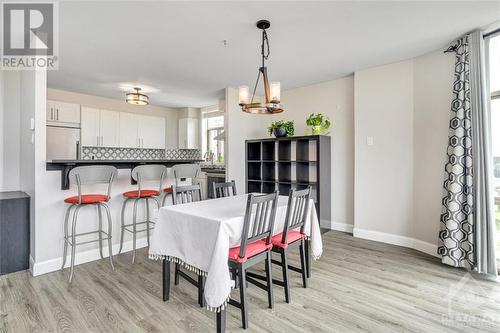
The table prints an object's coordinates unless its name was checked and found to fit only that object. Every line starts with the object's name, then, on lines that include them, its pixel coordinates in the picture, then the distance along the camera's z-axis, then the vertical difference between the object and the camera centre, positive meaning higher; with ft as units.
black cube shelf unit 13.89 +0.10
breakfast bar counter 8.91 +0.18
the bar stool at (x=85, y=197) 8.56 -0.98
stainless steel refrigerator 15.38 +1.55
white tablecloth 5.71 -1.68
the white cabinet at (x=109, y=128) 17.47 +2.68
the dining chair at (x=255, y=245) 6.05 -1.90
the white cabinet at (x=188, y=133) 21.53 +2.82
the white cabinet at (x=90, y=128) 16.65 +2.57
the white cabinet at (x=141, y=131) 18.53 +2.69
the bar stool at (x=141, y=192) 10.12 -0.94
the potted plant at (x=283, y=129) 15.10 +2.19
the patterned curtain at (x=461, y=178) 9.07 -0.36
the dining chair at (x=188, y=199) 7.11 -0.97
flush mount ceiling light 14.43 +3.77
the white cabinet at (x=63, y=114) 15.39 +3.24
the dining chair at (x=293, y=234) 7.19 -1.95
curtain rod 8.64 +4.37
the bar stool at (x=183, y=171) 10.97 -0.13
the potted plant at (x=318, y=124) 13.99 +2.31
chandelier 8.09 +2.13
